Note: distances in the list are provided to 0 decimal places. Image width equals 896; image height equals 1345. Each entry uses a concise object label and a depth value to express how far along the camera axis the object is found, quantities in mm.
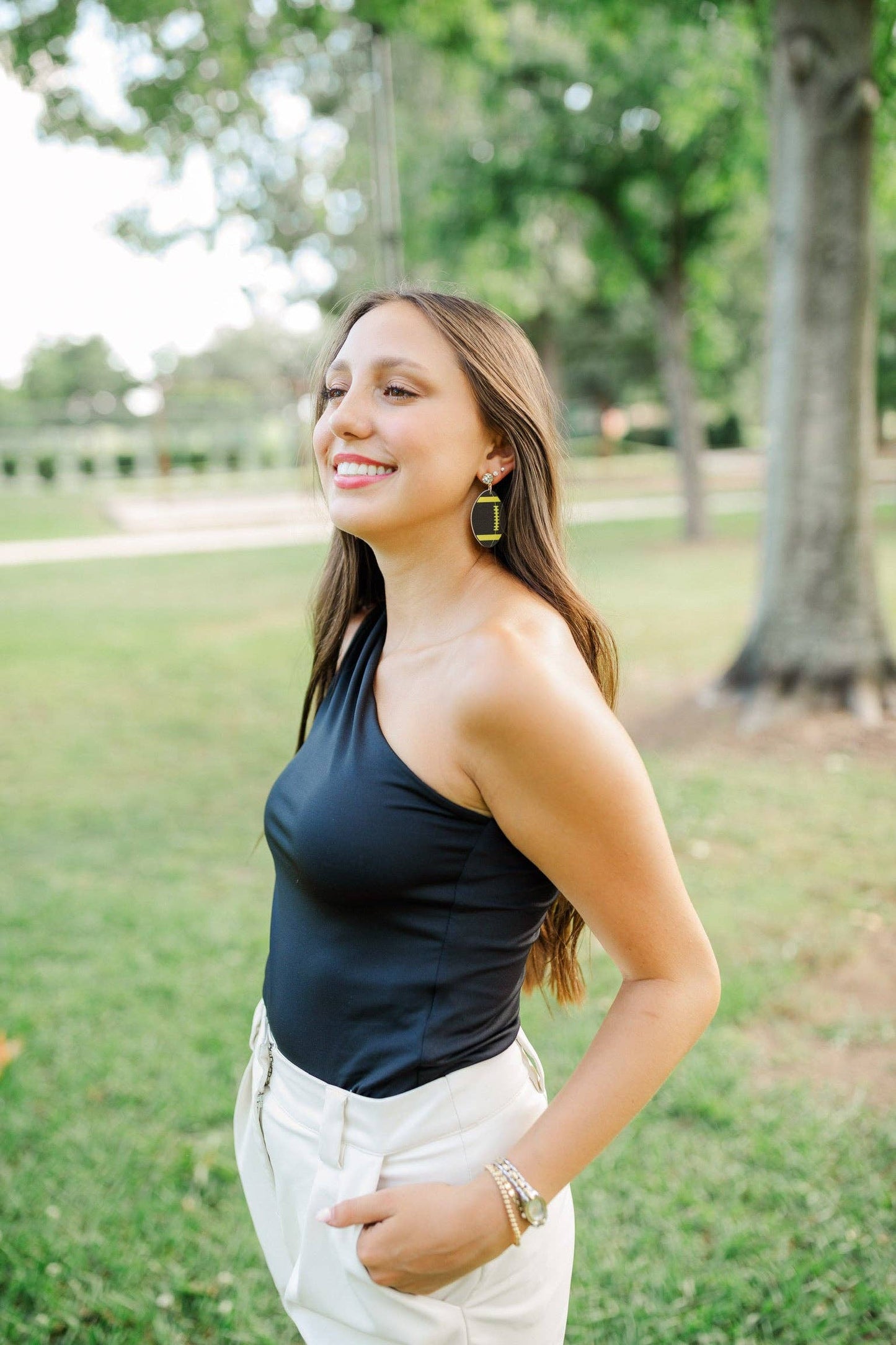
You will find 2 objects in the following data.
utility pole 11445
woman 1318
